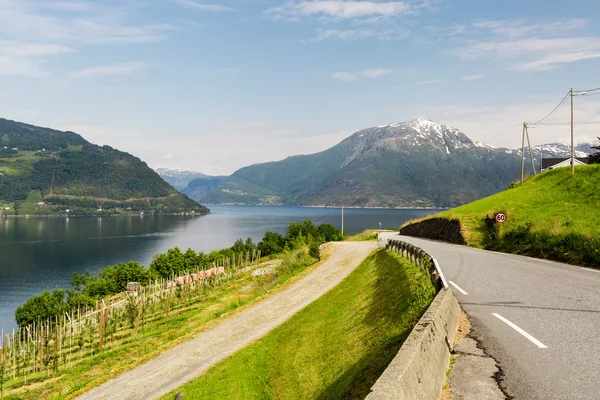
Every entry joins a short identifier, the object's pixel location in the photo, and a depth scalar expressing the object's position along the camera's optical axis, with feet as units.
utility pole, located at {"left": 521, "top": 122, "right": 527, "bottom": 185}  203.50
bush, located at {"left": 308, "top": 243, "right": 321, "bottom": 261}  191.95
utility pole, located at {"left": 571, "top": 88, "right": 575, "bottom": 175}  127.65
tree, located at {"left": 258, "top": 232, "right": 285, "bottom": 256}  316.81
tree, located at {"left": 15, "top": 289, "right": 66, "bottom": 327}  192.85
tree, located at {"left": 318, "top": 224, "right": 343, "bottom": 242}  356.55
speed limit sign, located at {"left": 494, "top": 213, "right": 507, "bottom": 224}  125.80
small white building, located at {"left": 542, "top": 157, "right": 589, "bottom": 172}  264.56
